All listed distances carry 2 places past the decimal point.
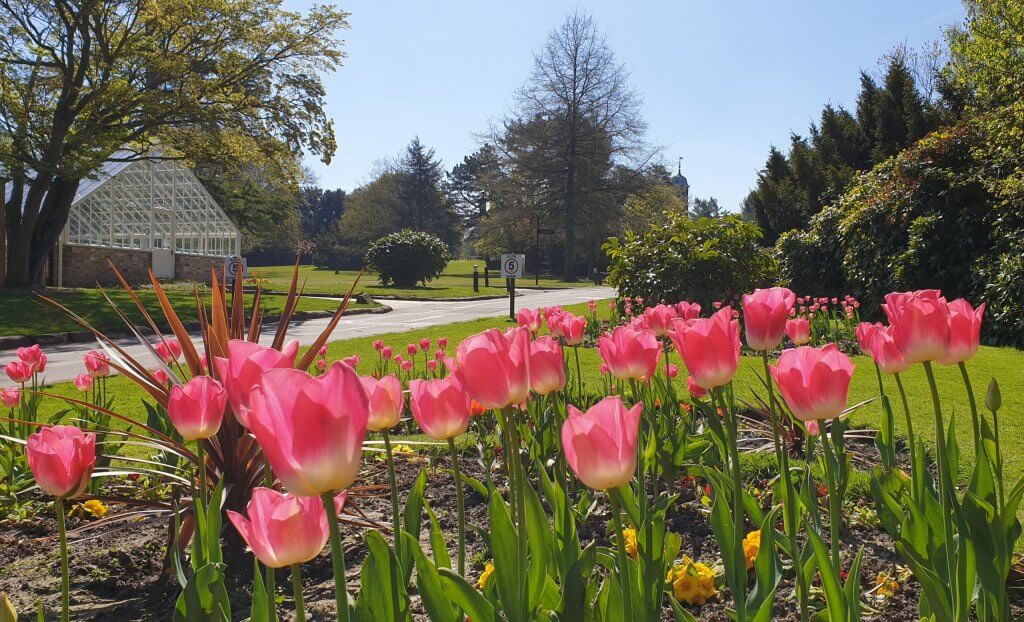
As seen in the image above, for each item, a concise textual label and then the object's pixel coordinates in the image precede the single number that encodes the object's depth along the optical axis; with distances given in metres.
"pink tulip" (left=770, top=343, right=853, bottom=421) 1.22
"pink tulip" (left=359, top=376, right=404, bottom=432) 1.35
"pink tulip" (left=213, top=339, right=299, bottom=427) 1.04
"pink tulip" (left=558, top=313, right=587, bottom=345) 2.70
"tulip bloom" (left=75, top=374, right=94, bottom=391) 3.22
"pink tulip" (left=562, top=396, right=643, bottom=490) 0.96
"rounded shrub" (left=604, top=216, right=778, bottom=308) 9.80
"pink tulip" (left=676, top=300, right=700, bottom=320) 3.19
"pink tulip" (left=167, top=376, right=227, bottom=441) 1.42
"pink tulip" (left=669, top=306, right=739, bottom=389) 1.26
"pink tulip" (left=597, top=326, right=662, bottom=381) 1.73
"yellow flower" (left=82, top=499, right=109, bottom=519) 2.83
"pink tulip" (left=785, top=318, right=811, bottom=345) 2.68
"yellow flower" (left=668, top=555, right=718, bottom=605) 1.96
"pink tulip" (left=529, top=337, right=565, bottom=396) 1.52
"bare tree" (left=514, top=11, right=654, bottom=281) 36.64
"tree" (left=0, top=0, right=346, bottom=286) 15.45
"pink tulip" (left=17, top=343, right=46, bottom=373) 3.21
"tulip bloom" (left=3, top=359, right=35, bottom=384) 3.16
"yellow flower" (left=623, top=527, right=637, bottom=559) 2.11
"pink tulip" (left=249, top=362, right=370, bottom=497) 0.73
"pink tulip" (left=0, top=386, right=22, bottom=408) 3.13
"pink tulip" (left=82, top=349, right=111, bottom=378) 3.22
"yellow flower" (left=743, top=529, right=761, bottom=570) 2.05
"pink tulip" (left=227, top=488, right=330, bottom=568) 0.94
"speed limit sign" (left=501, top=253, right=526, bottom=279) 13.76
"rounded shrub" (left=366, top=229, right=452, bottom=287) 27.81
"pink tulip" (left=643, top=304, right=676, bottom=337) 2.76
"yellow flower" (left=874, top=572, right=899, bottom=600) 2.01
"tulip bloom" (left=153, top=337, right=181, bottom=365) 2.86
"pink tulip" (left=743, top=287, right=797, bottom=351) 1.47
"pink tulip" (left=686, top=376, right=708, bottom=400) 2.64
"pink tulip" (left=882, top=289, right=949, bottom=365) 1.38
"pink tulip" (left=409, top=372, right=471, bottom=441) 1.27
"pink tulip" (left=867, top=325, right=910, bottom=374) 1.65
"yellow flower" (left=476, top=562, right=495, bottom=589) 1.78
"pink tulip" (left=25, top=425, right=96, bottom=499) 1.31
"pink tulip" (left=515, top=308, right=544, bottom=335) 3.15
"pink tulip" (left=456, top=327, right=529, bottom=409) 1.17
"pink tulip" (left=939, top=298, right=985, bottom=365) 1.38
